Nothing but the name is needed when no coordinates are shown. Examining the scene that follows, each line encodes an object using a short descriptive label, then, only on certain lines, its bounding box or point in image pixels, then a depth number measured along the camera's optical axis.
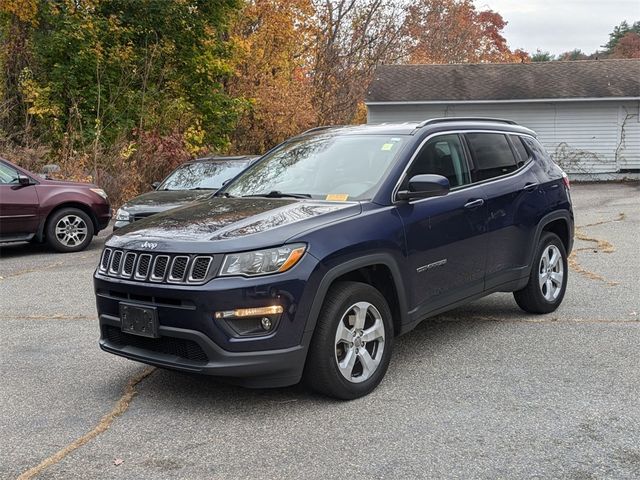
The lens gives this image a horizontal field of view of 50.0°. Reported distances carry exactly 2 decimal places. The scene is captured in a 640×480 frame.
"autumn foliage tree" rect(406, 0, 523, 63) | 38.59
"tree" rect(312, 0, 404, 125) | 31.59
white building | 25.81
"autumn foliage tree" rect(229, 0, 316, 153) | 24.69
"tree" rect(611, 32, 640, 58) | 68.24
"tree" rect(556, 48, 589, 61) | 82.58
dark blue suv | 4.04
